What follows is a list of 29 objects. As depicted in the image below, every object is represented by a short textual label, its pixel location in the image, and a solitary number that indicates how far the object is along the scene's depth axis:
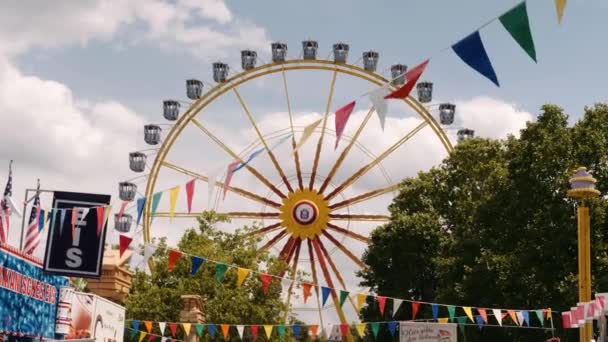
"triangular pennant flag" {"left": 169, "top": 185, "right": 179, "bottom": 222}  25.12
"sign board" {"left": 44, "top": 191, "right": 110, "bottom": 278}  23.36
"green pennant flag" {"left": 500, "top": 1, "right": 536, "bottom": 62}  13.95
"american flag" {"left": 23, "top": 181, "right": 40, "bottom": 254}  24.11
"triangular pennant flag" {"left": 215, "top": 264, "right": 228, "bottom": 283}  26.78
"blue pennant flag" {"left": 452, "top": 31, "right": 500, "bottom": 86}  14.55
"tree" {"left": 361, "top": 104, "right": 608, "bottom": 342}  34.25
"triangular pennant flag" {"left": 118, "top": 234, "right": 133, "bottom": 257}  24.89
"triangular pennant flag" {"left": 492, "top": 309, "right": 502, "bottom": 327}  28.61
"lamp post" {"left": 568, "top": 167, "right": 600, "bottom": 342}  21.89
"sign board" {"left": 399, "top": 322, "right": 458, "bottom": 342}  25.27
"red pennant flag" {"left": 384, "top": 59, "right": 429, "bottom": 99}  15.46
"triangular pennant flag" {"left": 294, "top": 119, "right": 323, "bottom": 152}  18.47
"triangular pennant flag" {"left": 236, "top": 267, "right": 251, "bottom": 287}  27.23
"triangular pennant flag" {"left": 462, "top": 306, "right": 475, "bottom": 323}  28.90
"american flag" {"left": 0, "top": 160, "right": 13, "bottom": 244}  22.14
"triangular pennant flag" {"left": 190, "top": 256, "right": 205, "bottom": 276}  26.08
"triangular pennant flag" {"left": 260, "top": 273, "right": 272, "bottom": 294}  28.70
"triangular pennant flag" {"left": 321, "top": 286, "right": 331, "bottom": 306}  28.44
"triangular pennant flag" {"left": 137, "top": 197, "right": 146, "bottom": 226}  24.05
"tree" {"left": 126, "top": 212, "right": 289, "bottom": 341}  43.84
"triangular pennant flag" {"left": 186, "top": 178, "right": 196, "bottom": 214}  24.86
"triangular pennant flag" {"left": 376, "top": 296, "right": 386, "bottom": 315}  28.70
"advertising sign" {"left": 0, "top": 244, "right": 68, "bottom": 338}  21.05
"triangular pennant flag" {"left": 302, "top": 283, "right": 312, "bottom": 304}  30.02
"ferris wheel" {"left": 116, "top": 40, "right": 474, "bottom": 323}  47.28
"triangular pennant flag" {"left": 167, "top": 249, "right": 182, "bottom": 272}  25.88
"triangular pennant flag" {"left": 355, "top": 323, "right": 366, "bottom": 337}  30.64
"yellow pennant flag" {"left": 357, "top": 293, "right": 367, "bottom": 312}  28.14
